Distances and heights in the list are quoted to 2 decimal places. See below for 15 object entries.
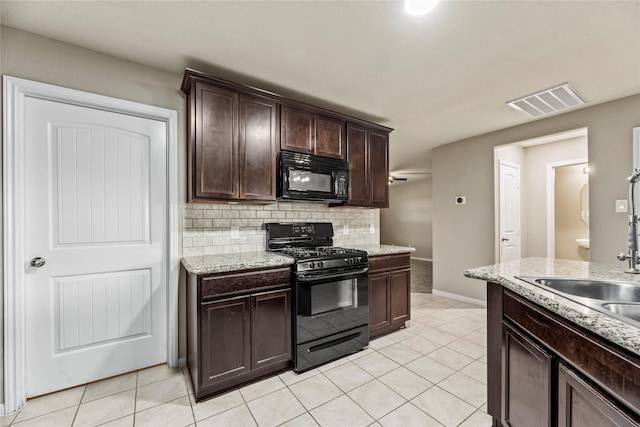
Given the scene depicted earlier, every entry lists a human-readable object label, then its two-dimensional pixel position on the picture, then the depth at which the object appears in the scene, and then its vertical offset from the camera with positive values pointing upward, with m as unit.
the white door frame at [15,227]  1.77 -0.10
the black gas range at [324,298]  2.25 -0.75
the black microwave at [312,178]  2.55 +0.33
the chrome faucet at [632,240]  1.47 -0.16
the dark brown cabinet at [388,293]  2.83 -0.86
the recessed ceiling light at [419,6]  1.56 +1.18
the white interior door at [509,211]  3.96 +0.01
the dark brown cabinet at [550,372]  0.83 -0.60
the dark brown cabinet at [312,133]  2.62 +0.79
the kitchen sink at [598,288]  1.36 -0.39
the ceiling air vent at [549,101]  2.62 +1.12
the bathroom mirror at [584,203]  4.55 +0.14
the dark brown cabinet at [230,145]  2.17 +0.56
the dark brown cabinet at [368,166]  3.11 +0.54
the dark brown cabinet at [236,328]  1.90 -0.85
